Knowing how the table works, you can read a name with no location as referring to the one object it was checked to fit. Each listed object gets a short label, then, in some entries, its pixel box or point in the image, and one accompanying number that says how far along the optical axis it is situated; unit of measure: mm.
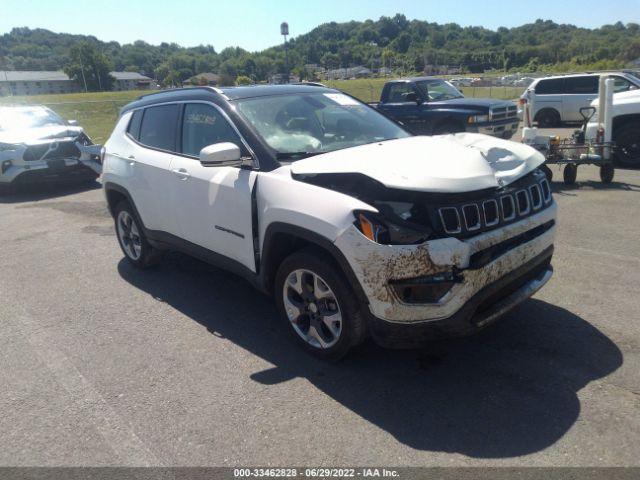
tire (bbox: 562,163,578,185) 8984
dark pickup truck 11797
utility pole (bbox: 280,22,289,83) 20219
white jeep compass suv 3062
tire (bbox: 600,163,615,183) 8906
